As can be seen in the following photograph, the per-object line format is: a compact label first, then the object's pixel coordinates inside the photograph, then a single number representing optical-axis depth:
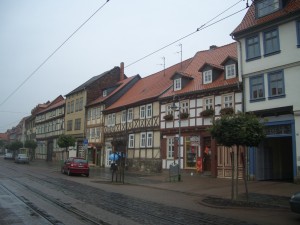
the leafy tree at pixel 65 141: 42.34
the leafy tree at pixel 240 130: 15.66
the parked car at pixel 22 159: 56.24
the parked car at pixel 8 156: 79.56
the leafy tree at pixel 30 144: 67.88
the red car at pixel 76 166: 31.47
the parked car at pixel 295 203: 11.20
